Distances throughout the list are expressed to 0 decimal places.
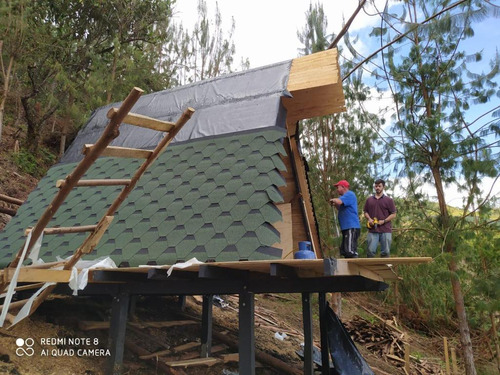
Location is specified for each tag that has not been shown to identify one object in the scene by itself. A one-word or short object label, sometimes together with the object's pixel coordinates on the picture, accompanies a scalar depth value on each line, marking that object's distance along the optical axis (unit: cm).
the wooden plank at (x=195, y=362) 654
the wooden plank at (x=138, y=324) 693
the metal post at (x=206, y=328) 755
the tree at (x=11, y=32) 1023
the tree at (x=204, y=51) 2023
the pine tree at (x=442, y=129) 765
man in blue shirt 581
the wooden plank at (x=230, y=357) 749
